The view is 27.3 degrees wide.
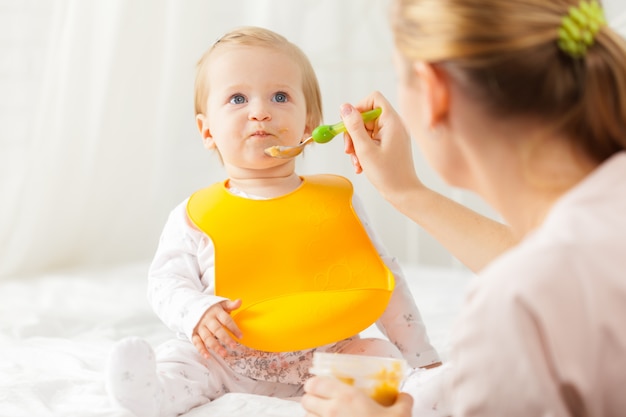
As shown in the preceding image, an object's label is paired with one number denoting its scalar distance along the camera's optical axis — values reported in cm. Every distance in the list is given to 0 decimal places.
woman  86
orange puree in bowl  103
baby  124
